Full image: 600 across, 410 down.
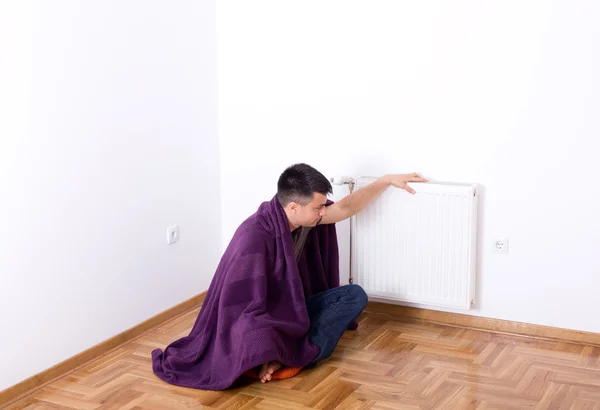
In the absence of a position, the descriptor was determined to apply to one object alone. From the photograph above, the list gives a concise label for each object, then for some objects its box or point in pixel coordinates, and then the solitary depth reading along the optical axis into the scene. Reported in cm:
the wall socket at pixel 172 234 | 394
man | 309
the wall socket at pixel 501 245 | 362
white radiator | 359
